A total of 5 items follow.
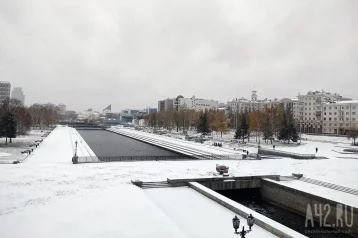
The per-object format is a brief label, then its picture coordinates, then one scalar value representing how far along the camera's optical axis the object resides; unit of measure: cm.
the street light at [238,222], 950
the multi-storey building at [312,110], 10162
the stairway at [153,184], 2206
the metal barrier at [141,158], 3386
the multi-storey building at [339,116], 9023
